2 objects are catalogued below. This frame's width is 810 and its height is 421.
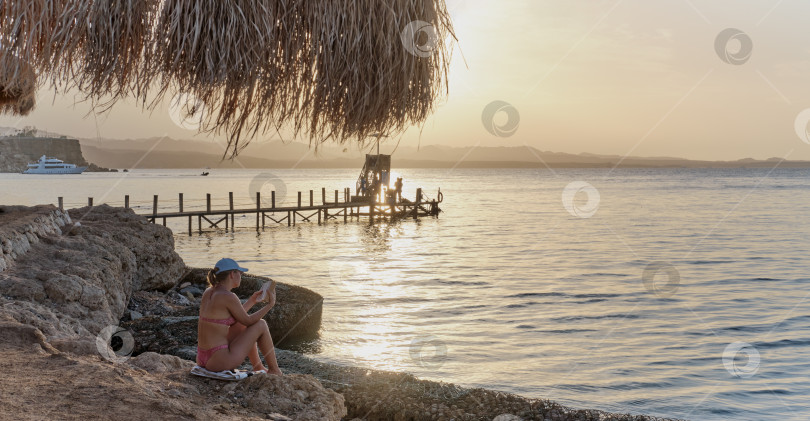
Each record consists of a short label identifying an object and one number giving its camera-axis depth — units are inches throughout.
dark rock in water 305.0
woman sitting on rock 187.0
